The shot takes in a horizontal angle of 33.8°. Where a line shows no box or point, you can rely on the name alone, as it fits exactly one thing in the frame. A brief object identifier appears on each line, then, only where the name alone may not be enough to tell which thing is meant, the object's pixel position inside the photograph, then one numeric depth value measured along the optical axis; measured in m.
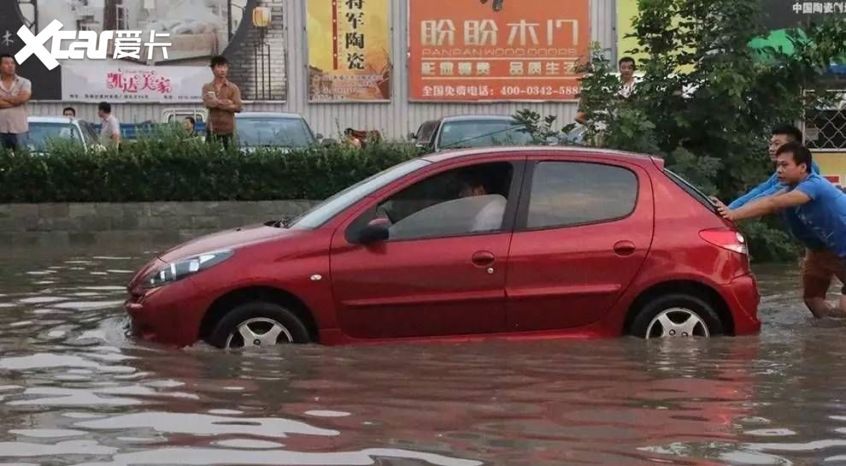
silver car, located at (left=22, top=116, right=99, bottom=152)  17.05
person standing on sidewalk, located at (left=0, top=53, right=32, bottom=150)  16.22
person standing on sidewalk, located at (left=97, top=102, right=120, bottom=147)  20.47
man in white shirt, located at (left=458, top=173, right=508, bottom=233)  8.12
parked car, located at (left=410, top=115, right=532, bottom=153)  18.79
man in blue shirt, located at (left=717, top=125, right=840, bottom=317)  9.59
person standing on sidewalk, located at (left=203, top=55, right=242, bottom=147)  15.83
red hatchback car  7.89
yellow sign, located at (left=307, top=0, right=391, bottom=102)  27.25
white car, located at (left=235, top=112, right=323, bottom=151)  18.17
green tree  13.00
